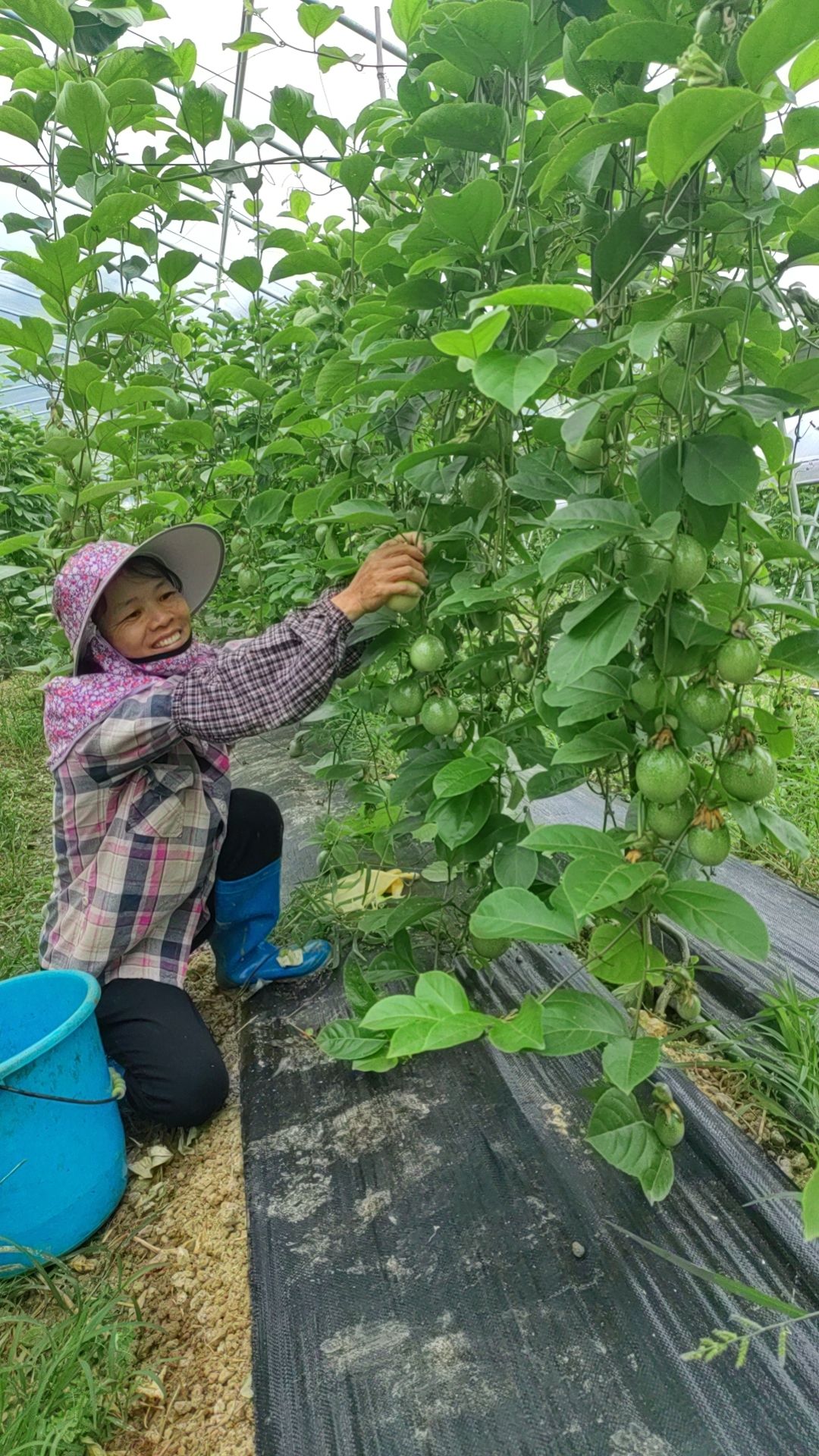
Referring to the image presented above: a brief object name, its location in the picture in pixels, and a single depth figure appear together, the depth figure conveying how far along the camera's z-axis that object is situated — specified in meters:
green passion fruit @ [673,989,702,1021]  0.90
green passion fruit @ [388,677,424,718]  1.05
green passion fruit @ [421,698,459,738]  1.01
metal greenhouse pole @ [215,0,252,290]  4.09
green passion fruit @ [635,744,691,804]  0.71
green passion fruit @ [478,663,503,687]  1.05
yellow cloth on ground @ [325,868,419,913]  1.77
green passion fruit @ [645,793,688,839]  0.76
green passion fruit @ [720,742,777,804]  0.74
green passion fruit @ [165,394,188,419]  1.59
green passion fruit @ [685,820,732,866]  0.73
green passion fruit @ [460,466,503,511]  0.96
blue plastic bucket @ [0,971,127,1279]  1.09
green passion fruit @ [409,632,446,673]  0.99
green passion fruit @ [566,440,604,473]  0.77
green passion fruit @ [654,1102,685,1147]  0.82
